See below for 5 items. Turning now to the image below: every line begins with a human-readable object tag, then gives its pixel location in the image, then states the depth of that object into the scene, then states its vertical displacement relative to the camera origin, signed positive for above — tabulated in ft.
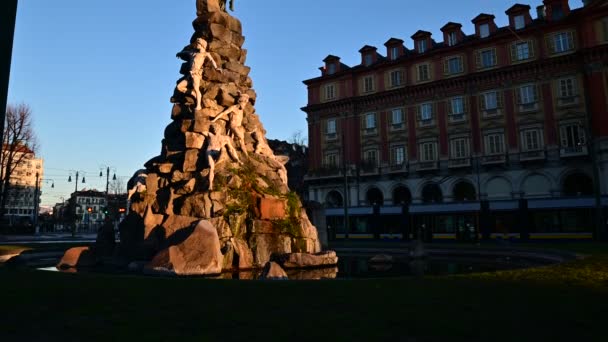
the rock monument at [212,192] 40.68 +4.04
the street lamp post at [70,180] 149.07 +20.92
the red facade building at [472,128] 106.73 +33.27
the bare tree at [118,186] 256.44 +27.81
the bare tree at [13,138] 117.39 +26.87
